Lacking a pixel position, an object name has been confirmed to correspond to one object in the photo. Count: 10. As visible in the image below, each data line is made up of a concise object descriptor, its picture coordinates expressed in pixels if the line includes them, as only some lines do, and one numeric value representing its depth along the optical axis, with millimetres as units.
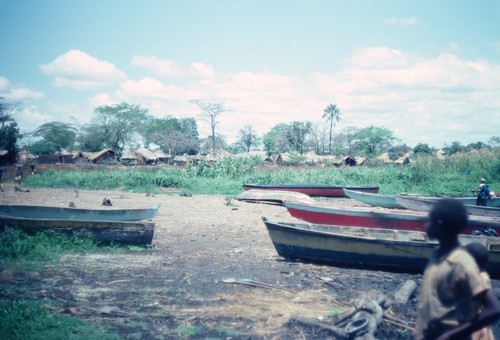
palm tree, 77644
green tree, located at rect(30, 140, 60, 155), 69250
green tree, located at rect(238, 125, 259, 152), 100938
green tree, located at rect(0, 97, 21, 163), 46000
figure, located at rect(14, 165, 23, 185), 30047
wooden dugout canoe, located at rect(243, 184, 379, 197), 24203
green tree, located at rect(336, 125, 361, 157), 95262
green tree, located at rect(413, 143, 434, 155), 72938
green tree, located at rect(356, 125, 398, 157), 92375
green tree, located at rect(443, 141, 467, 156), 66769
